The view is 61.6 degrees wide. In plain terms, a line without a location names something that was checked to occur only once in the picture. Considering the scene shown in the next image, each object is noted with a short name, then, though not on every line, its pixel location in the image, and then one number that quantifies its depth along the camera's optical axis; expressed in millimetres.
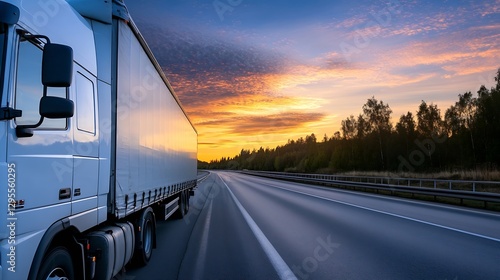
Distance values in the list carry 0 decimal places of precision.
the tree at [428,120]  82438
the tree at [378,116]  76312
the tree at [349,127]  88875
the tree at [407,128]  82938
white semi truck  3369
